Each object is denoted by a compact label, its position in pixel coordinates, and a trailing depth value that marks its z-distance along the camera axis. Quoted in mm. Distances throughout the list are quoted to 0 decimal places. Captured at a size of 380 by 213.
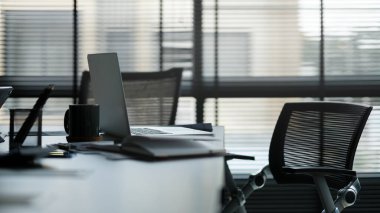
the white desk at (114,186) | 1773
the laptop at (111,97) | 2504
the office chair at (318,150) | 2923
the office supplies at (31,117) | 2333
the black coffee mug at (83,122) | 2560
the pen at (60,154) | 2283
